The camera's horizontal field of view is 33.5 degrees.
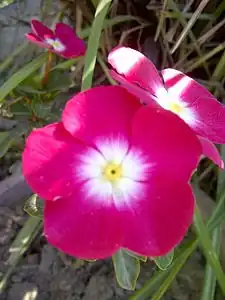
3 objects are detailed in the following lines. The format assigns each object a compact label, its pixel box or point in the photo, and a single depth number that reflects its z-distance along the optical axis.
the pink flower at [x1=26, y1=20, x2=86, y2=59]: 0.14
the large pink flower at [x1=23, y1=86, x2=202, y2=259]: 0.09
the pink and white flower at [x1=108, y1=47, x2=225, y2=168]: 0.09
